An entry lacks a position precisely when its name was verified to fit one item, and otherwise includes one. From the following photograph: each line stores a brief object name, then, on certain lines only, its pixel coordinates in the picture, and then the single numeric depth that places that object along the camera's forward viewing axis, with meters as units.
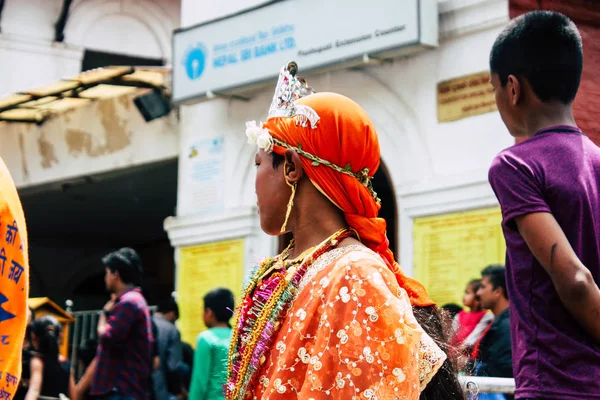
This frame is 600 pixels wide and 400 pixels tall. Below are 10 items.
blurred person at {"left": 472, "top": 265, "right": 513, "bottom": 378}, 5.53
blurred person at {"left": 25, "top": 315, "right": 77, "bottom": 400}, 7.33
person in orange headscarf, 2.35
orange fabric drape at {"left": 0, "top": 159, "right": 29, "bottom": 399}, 2.71
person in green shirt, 6.30
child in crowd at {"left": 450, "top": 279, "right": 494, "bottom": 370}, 6.36
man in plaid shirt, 6.59
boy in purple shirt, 2.52
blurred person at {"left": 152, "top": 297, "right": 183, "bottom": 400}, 7.51
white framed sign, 8.72
